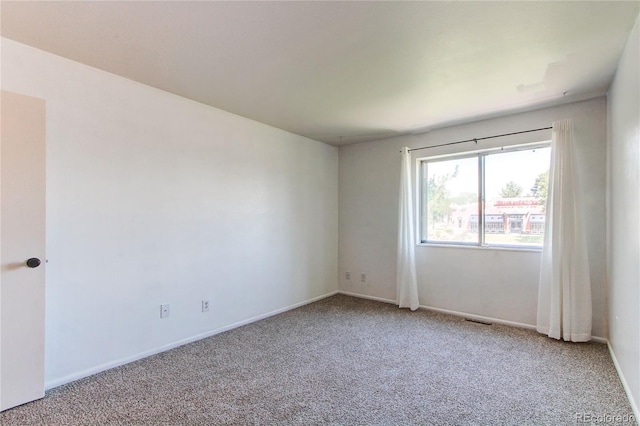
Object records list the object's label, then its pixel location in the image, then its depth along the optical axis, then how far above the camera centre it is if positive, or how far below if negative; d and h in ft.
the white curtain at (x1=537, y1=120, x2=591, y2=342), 9.71 -1.41
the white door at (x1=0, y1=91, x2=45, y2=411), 6.44 -0.77
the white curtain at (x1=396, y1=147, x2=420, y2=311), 13.37 -1.54
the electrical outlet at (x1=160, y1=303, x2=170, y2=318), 9.24 -2.95
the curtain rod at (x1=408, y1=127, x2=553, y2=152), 11.02 +2.83
